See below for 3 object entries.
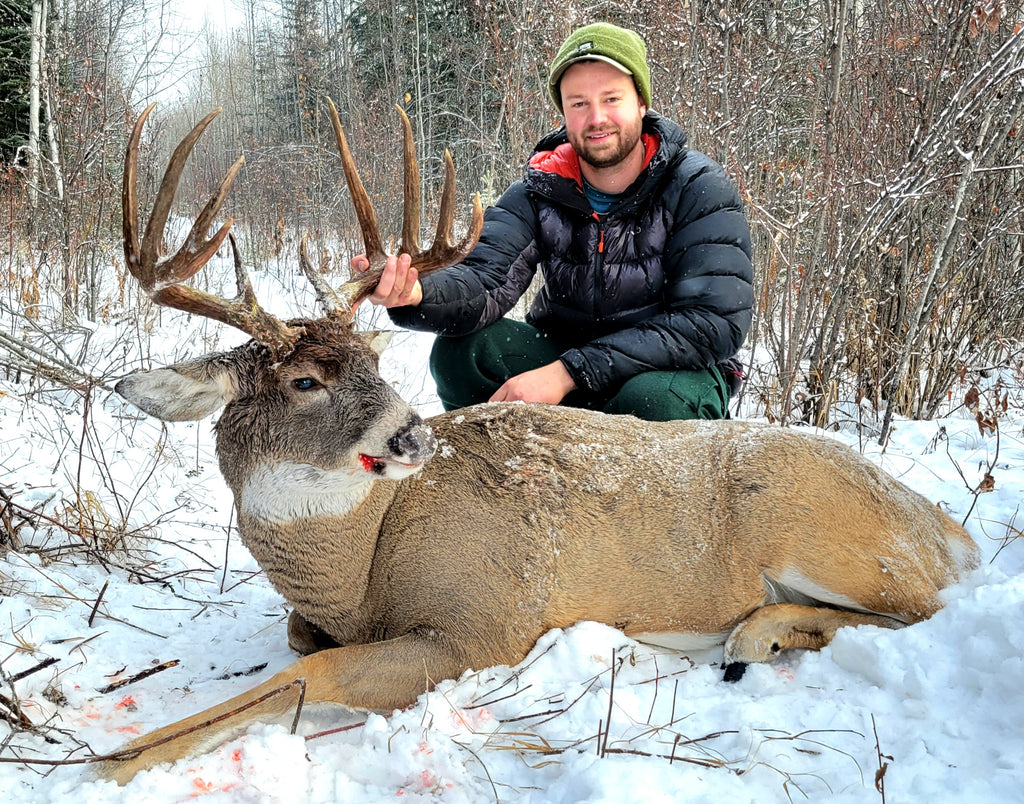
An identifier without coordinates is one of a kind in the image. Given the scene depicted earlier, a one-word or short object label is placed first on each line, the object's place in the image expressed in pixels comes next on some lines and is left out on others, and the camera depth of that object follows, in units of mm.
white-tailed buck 2602
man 3799
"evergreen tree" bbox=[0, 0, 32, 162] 13336
